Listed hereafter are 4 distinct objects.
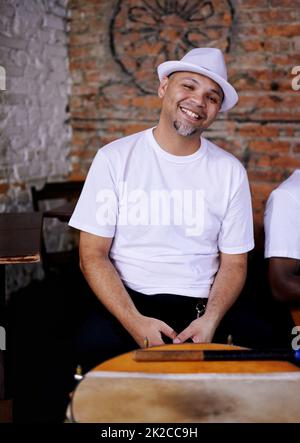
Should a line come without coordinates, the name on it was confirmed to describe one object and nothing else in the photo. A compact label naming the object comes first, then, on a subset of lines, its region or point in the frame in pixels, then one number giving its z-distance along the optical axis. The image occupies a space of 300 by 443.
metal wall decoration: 4.00
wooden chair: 3.77
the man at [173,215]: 2.22
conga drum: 1.29
